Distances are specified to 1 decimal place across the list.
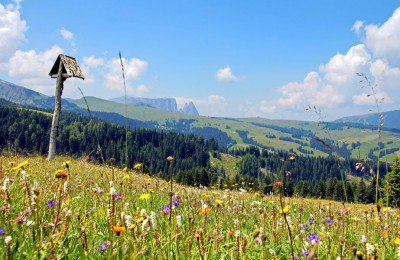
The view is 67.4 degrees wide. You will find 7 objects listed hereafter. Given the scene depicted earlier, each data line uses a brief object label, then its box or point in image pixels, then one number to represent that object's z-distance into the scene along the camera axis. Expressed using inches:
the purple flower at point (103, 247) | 97.4
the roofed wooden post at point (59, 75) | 698.2
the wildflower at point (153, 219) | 93.6
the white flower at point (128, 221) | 97.6
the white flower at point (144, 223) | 94.1
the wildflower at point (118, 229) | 73.8
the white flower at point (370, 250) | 75.4
